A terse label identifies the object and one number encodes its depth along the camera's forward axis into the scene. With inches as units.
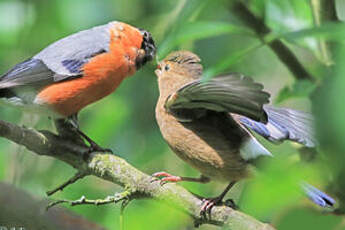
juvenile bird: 237.3
